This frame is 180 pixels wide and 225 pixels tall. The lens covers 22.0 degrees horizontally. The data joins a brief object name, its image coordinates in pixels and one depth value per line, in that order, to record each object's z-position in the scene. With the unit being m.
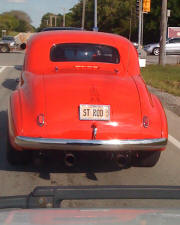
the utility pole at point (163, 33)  21.62
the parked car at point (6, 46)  39.97
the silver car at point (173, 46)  37.72
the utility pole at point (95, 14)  38.25
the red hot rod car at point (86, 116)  4.95
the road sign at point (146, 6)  25.81
